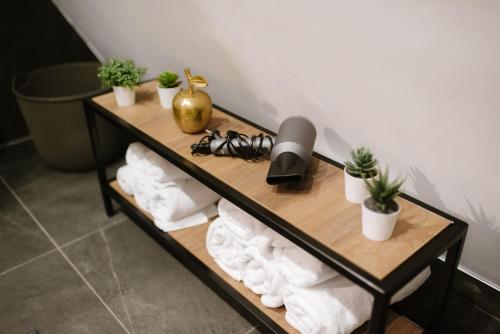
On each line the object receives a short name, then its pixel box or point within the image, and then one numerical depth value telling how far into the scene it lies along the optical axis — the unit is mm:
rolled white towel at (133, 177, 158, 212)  1629
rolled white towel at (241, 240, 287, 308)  1229
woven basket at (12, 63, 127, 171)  1983
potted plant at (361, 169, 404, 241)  958
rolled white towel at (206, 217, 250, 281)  1352
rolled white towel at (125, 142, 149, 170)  1660
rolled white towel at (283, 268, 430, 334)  1104
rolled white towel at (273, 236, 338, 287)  1113
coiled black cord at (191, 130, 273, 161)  1298
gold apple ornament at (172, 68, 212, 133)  1393
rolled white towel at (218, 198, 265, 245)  1283
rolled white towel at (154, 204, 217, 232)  1602
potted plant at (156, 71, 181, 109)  1573
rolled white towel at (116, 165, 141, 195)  1698
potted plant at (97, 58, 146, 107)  1616
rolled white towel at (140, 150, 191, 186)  1561
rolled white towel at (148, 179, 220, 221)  1561
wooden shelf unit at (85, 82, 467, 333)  938
